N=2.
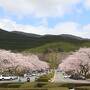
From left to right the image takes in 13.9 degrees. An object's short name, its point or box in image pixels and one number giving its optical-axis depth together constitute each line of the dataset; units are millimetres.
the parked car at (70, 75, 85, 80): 87856
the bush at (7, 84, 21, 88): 42909
